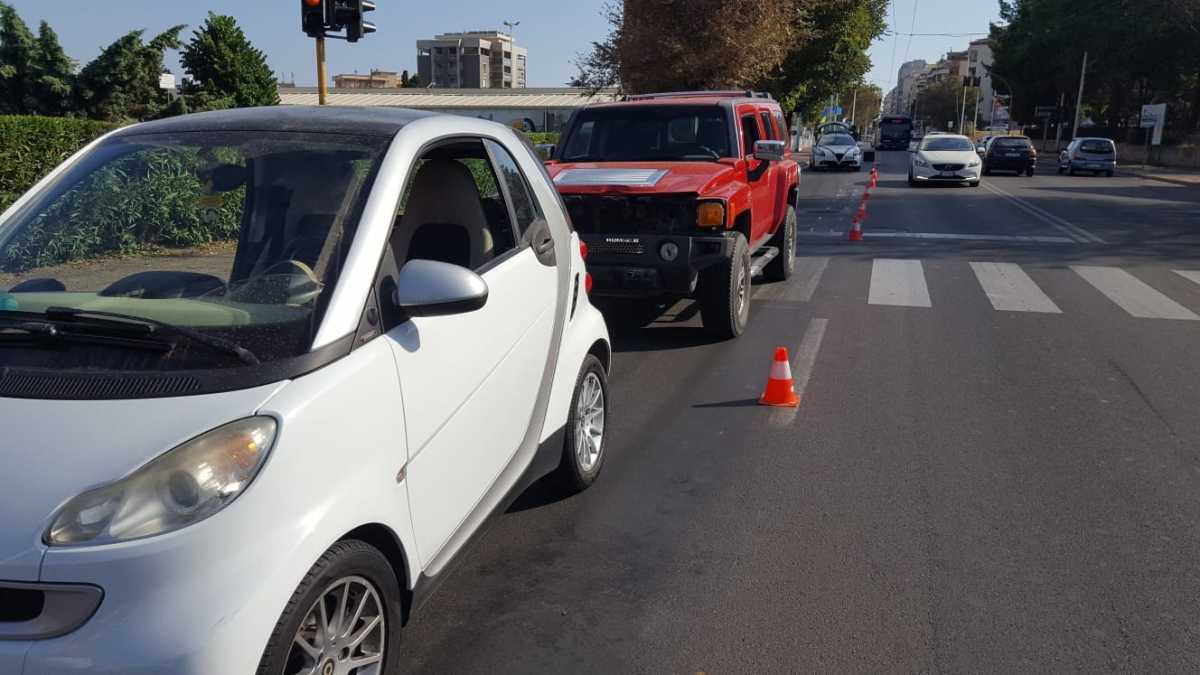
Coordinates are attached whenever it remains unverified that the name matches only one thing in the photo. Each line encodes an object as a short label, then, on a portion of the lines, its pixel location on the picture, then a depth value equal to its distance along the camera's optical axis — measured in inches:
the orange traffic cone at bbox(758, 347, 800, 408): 254.8
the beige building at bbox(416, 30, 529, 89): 7347.4
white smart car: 84.3
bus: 2753.4
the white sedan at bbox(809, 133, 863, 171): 1534.2
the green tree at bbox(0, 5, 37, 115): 827.4
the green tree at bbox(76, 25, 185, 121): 858.8
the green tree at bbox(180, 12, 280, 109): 1127.0
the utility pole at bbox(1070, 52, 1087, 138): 2350.0
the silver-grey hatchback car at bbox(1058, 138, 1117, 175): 1552.7
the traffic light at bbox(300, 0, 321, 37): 544.4
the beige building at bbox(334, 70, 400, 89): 6569.4
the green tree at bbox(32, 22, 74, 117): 845.8
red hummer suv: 310.7
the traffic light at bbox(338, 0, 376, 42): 545.3
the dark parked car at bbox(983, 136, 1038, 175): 1461.6
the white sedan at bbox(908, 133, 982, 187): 1137.4
